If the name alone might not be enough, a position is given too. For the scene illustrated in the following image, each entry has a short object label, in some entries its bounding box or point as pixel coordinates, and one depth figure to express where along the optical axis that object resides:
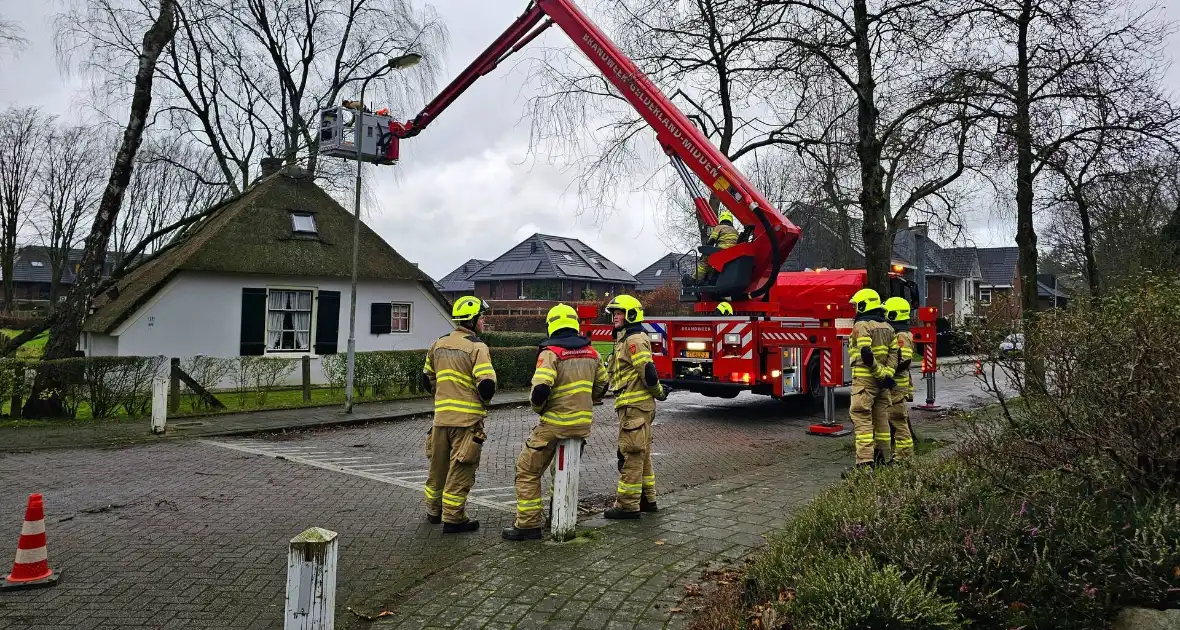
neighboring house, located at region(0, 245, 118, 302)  62.19
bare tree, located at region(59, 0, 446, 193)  23.88
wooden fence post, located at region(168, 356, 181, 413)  12.05
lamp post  12.48
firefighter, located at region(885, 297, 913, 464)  8.02
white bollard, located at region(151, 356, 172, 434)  10.45
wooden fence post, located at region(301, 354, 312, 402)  13.81
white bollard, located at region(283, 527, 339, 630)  3.23
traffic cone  4.48
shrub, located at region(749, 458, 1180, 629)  3.15
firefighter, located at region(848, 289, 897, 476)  7.70
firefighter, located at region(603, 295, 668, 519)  5.99
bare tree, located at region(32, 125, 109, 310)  32.28
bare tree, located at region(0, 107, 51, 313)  30.81
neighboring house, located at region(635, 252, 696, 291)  60.03
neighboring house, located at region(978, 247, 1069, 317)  58.71
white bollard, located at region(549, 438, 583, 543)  5.33
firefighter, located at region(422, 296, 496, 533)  5.69
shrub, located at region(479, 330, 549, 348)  28.29
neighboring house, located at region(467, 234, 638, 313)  55.47
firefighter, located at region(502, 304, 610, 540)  5.43
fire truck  11.04
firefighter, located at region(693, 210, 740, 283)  11.47
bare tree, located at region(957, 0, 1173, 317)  9.95
